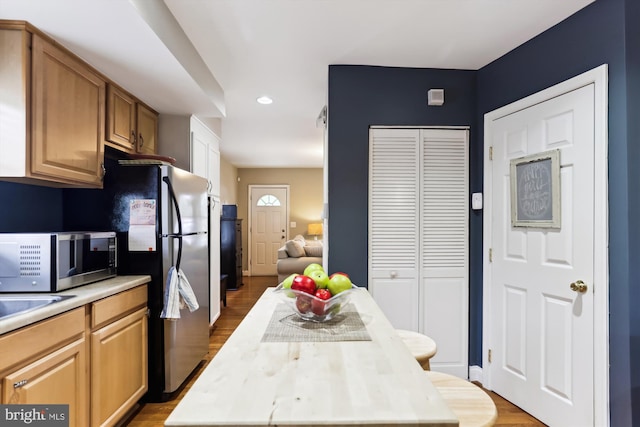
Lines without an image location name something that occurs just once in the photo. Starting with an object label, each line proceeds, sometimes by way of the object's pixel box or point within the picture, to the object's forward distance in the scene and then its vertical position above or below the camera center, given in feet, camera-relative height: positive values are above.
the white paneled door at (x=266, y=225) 26.14 -0.79
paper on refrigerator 7.62 -0.25
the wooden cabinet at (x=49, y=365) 4.24 -2.06
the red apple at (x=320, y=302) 3.87 -0.96
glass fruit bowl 3.87 -1.02
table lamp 25.59 -1.11
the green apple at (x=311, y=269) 4.24 -0.66
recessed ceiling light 11.23 +3.74
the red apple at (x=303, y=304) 3.95 -1.02
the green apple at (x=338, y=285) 4.03 -0.80
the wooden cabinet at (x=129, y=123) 7.66 +2.20
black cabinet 19.65 -2.02
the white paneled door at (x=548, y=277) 6.21 -1.24
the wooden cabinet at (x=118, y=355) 5.93 -2.66
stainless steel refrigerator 7.68 -0.37
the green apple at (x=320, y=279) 4.09 -0.76
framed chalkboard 6.73 +0.53
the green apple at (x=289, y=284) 4.08 -0.86
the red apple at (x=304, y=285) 3.95 -0.79
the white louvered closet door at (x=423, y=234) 8.81 -0.47
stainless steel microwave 5.57 -0.78
